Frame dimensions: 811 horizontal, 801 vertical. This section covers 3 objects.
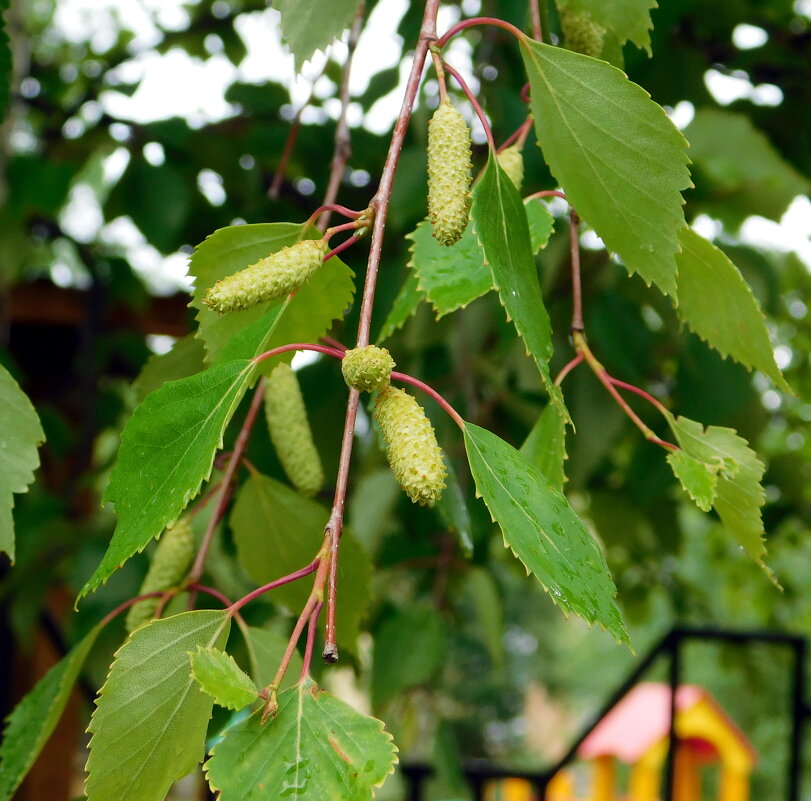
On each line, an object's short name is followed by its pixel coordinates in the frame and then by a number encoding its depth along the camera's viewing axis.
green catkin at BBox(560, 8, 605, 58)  0.58
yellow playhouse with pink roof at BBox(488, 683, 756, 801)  4.34
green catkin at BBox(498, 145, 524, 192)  0.55
